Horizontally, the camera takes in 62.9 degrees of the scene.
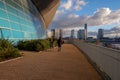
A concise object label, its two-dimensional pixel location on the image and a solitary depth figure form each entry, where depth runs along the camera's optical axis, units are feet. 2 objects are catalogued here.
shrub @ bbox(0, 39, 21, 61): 21.99
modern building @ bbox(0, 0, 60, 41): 33.34
